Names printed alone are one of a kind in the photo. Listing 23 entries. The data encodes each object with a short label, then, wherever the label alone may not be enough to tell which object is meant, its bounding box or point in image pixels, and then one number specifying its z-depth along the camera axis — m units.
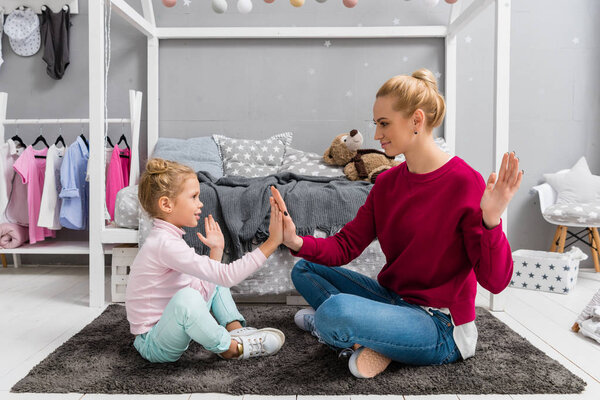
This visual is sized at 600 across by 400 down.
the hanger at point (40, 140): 2.87
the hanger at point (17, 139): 2.86
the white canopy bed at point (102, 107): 2.11
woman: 1.31
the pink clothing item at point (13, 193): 2.68
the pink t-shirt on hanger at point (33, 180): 2.63
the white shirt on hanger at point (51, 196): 2.58
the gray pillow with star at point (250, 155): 2.80
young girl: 1.40
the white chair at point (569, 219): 2.58
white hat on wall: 2.95
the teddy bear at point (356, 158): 2.49
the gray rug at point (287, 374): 1.33
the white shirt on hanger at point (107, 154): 2.67
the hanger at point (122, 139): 2.90
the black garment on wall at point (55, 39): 2.95
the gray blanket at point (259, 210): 2.04
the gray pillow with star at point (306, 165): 2.69
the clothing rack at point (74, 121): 2.49
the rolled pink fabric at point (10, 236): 2.62
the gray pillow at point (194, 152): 2.72
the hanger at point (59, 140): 2.85
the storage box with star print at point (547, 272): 2.37
